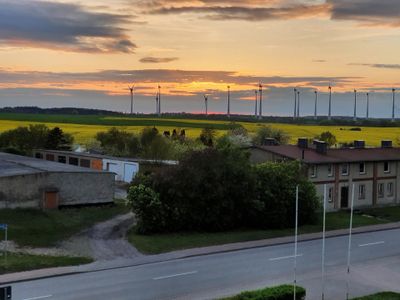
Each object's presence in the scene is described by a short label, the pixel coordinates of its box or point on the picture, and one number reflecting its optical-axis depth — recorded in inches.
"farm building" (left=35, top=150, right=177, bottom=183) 2854.3
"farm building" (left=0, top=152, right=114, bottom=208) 1882.4
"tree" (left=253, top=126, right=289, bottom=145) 4693.2
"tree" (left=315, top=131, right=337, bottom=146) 4586.6
